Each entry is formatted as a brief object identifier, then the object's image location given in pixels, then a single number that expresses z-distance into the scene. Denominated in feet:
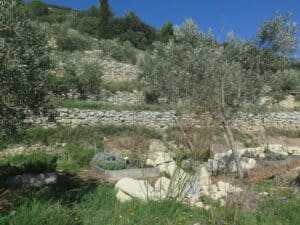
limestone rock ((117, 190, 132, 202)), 14.79
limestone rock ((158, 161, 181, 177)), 18.00
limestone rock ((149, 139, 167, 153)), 33.22
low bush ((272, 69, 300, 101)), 67.90
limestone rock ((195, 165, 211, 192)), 18.04
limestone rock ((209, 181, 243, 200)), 16.19
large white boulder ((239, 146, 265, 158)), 28.73
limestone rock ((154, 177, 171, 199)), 15.41
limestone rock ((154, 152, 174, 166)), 23.55
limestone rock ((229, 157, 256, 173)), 24.02
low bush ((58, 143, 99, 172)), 24.35
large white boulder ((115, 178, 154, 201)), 15.23
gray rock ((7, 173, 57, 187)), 17.68
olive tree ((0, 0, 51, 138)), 12.05
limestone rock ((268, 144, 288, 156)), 30.65
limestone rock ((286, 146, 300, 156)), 32.43
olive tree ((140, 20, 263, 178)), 22.36
